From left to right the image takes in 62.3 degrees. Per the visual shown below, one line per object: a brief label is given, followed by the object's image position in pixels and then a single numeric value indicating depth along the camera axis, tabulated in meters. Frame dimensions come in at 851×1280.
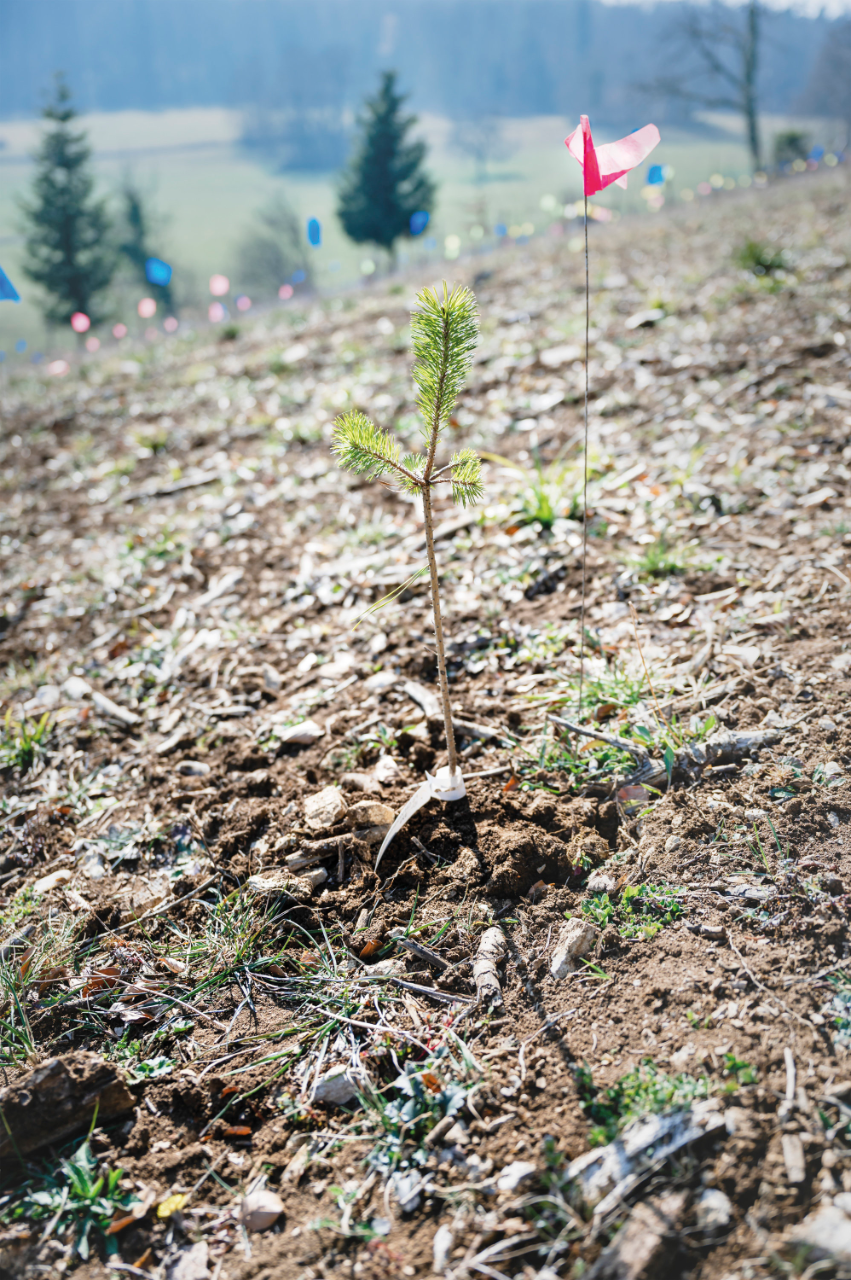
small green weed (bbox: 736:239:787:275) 7.03
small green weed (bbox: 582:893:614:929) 1.92
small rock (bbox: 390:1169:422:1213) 1.48
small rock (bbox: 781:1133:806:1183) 1.35
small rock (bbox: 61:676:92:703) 3.50
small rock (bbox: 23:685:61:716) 3.46
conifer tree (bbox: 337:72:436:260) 24.45
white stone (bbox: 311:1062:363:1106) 1.69
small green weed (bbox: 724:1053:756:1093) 1.49
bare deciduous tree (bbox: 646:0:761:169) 23.91
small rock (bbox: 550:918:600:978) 1.84
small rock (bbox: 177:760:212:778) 2.83
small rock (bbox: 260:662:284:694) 3.21
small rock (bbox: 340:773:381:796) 2.48
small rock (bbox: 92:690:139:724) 3.26
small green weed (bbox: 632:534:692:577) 3.23
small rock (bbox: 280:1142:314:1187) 1.57
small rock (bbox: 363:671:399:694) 3.01
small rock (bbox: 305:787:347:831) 2.37
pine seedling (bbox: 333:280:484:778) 1.72
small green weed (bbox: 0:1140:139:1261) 1.54
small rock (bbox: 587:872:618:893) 2.00
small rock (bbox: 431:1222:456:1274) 1.38
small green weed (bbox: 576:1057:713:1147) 1.49
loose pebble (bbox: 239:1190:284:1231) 1.50
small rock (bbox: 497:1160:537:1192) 1.46
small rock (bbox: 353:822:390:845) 2.28
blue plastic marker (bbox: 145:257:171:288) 10.50
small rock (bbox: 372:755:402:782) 2.52
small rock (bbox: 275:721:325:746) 2.82
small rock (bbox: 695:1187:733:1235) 1.31
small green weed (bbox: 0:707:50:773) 3.14
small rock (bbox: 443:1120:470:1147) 1.56
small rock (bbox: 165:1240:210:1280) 1.46
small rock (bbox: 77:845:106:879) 2.49
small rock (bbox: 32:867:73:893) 2.47
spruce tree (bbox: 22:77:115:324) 24.53
